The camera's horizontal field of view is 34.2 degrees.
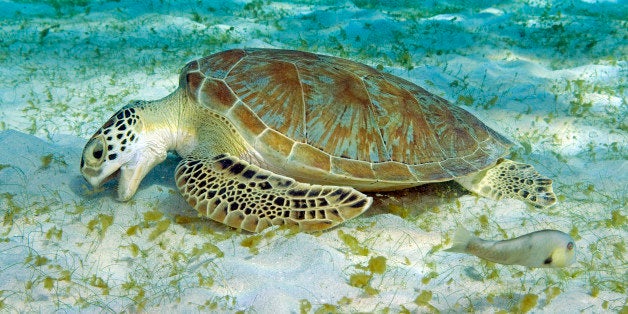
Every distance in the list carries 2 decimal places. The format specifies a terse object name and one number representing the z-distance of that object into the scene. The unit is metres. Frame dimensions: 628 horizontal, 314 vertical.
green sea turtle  1.70
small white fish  1.49
